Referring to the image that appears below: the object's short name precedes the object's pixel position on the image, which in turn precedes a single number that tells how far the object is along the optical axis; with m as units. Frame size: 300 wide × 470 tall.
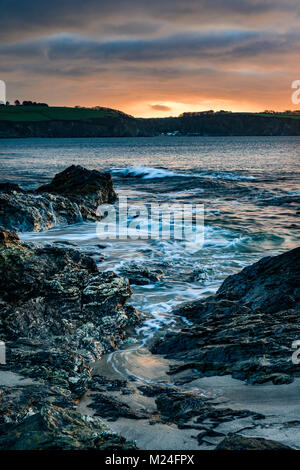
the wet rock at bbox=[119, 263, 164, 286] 7.54
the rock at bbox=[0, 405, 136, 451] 2.28
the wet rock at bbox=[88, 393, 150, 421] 3.24
